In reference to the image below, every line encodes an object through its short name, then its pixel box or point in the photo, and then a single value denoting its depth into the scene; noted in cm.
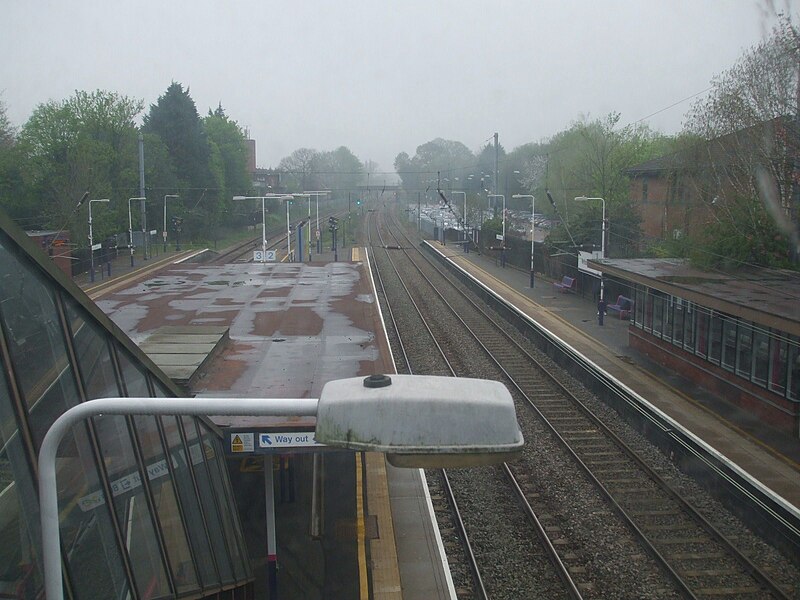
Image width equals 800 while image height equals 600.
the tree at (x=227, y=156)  5734
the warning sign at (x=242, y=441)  734
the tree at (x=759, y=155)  1587
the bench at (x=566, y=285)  2745
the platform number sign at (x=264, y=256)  2806
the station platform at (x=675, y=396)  1020
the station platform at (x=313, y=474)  755
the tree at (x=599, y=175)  3092
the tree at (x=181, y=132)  5188
